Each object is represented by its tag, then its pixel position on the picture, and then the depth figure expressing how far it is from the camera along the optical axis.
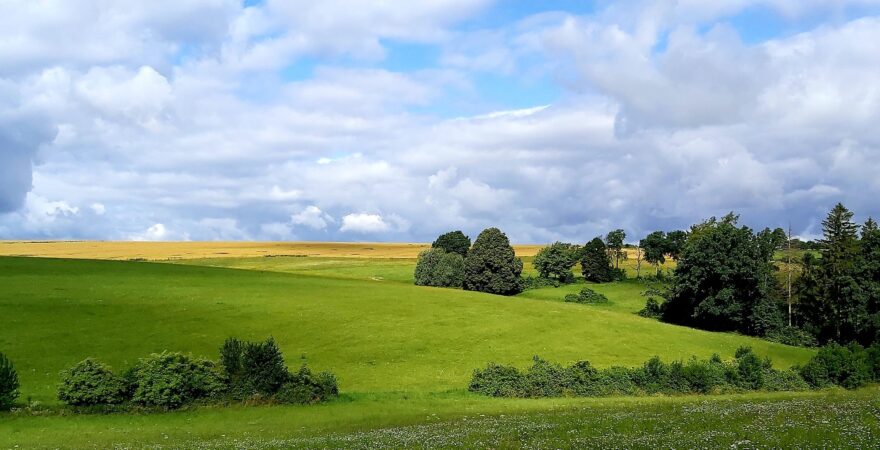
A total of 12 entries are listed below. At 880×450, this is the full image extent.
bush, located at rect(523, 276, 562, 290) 139.12
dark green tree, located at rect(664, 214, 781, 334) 93.81
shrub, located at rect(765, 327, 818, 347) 86.94
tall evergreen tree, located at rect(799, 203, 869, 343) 87.19
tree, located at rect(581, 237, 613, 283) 152.36
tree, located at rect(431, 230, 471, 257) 163.25
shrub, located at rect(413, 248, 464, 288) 132.75
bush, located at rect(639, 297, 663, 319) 107.12
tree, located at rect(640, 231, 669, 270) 162.50
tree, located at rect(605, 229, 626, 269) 171.62
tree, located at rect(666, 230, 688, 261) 161.75
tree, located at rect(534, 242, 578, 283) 148.12
